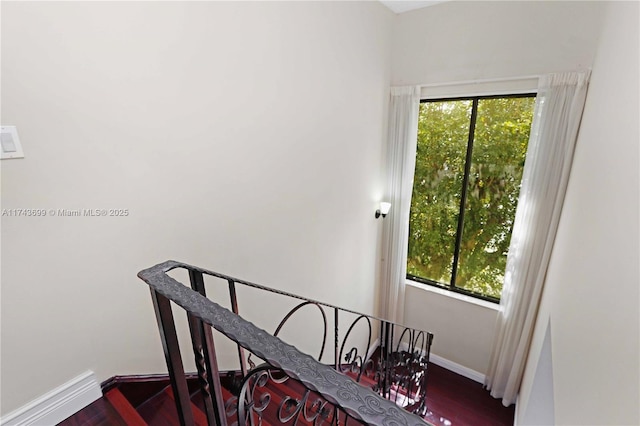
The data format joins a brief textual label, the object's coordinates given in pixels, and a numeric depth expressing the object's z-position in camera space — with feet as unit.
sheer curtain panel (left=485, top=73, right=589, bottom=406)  9.53
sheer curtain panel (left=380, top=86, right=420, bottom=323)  12.50
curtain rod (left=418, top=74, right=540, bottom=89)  10.19
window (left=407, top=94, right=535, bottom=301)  11.46
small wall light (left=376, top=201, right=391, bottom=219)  13.43
